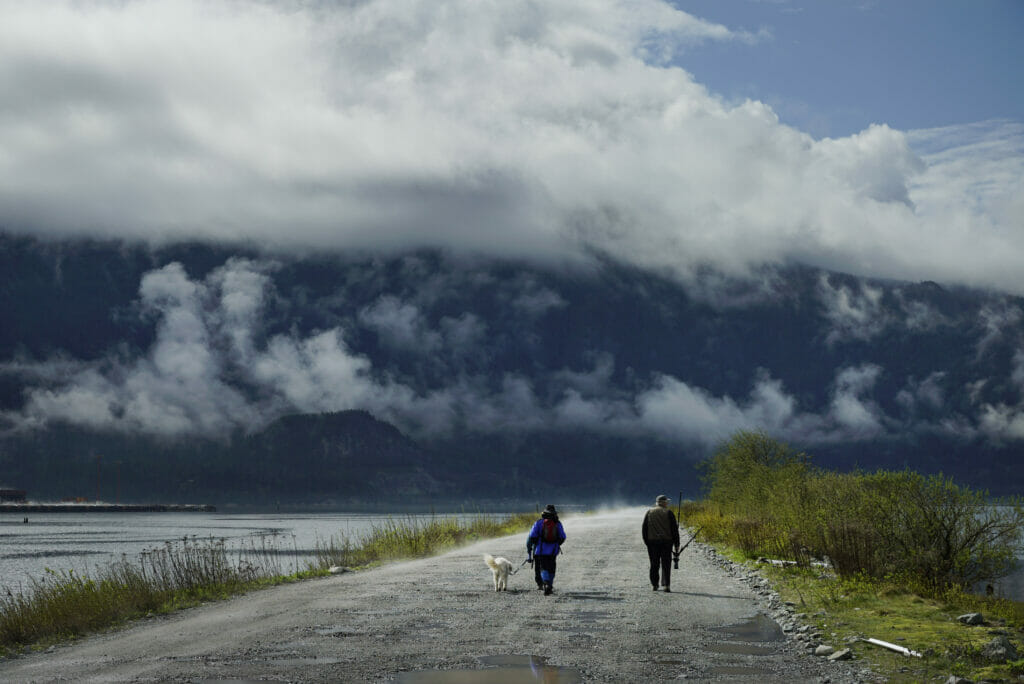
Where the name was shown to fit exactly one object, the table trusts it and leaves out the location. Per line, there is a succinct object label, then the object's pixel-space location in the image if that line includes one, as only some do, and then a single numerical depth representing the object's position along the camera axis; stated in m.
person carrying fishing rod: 26.73
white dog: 26.36
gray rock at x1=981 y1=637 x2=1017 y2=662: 14.92
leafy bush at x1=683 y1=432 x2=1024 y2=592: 25.03
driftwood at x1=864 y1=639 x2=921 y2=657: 15.98
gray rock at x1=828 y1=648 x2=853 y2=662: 15.82
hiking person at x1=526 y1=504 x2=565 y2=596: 26.00
